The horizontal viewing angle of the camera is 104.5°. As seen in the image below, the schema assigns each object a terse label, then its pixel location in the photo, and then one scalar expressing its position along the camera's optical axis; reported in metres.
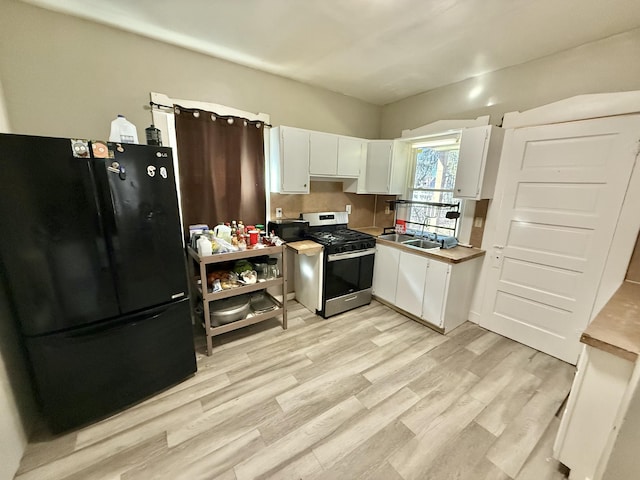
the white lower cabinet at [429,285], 2.49
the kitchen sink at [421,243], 2.99
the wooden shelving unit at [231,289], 2.08
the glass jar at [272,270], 2.57
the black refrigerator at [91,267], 1.29
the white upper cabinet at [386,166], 3.15
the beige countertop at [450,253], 2.40
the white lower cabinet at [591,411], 1.14
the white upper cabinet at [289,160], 2.62
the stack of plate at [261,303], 2.57
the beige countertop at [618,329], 1.10
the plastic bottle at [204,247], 2.01
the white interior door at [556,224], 1.90
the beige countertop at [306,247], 2.56
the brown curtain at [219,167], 2.30
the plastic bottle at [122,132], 1.69
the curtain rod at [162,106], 2.11
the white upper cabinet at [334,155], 2.81
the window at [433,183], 2.99
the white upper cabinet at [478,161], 2.36
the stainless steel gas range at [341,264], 2.74
